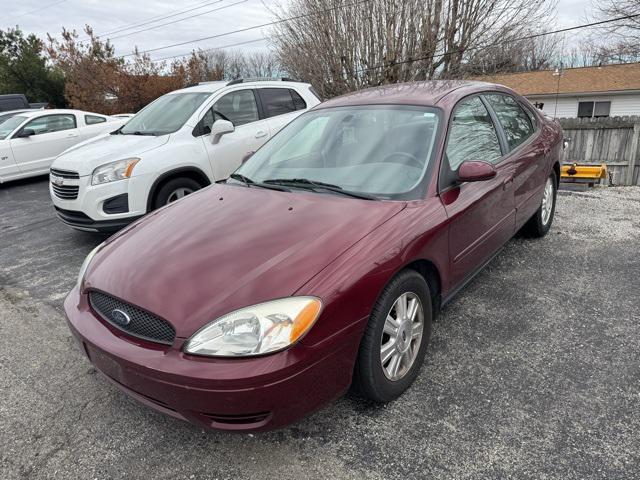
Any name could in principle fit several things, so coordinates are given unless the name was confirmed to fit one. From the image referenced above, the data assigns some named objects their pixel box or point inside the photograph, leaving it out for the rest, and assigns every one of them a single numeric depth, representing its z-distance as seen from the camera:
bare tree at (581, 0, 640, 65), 20.28
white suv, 4.86
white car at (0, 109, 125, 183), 9.18
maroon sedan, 1.89
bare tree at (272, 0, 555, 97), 13.05
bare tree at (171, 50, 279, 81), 24.59
